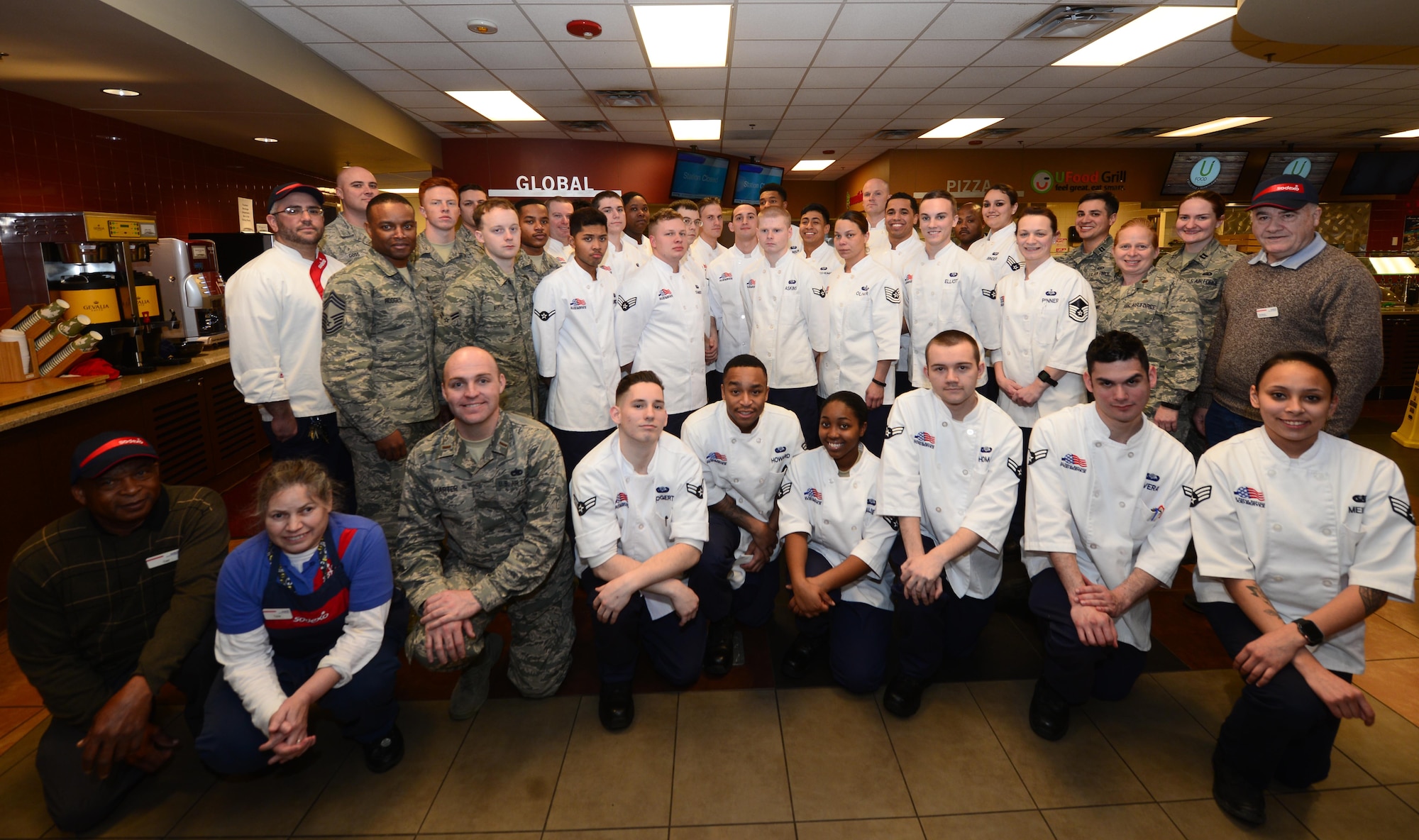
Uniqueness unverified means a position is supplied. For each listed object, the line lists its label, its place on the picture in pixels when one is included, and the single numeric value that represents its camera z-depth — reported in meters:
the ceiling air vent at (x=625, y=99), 6.54
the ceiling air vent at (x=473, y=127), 7.61
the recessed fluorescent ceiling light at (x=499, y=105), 6.48
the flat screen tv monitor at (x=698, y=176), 9.60
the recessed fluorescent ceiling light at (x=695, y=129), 8.02
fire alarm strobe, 4.62
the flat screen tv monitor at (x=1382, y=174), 10.36
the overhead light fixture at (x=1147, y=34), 4.65
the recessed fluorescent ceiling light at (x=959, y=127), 8.00
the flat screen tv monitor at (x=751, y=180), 10.70
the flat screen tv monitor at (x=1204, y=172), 10.19
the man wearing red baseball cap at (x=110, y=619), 2.00
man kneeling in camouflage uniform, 2.31
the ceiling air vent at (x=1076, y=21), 4.50
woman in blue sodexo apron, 2.03
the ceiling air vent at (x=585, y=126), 7.73
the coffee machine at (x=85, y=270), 4.50
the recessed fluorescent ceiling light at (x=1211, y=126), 8.22
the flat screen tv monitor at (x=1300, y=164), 10.16
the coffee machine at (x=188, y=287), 5.24
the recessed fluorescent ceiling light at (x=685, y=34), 4.52
